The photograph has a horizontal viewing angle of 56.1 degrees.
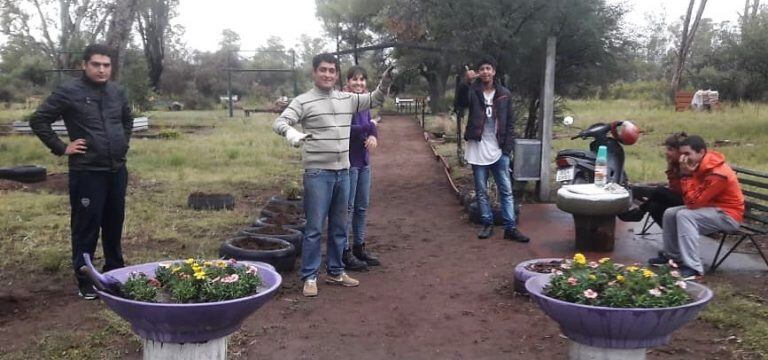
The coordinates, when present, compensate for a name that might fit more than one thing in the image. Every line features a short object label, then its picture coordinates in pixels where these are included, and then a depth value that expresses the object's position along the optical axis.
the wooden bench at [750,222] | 4.97
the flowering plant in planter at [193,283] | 2.92
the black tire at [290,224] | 6.44
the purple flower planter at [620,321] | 2.76
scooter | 6.55
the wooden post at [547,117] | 7.93
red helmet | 6.45
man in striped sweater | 4.75
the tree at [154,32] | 39.94
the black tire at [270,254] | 5.29
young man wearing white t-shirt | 6.34
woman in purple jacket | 5.37
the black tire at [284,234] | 5.91
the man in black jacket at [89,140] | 4.57
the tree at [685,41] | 30.78
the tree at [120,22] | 13.36
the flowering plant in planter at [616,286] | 2.84
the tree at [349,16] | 24.66
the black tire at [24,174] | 9.92
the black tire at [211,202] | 8.20
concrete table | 5.56
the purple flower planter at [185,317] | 2.76
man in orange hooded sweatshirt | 4.89
